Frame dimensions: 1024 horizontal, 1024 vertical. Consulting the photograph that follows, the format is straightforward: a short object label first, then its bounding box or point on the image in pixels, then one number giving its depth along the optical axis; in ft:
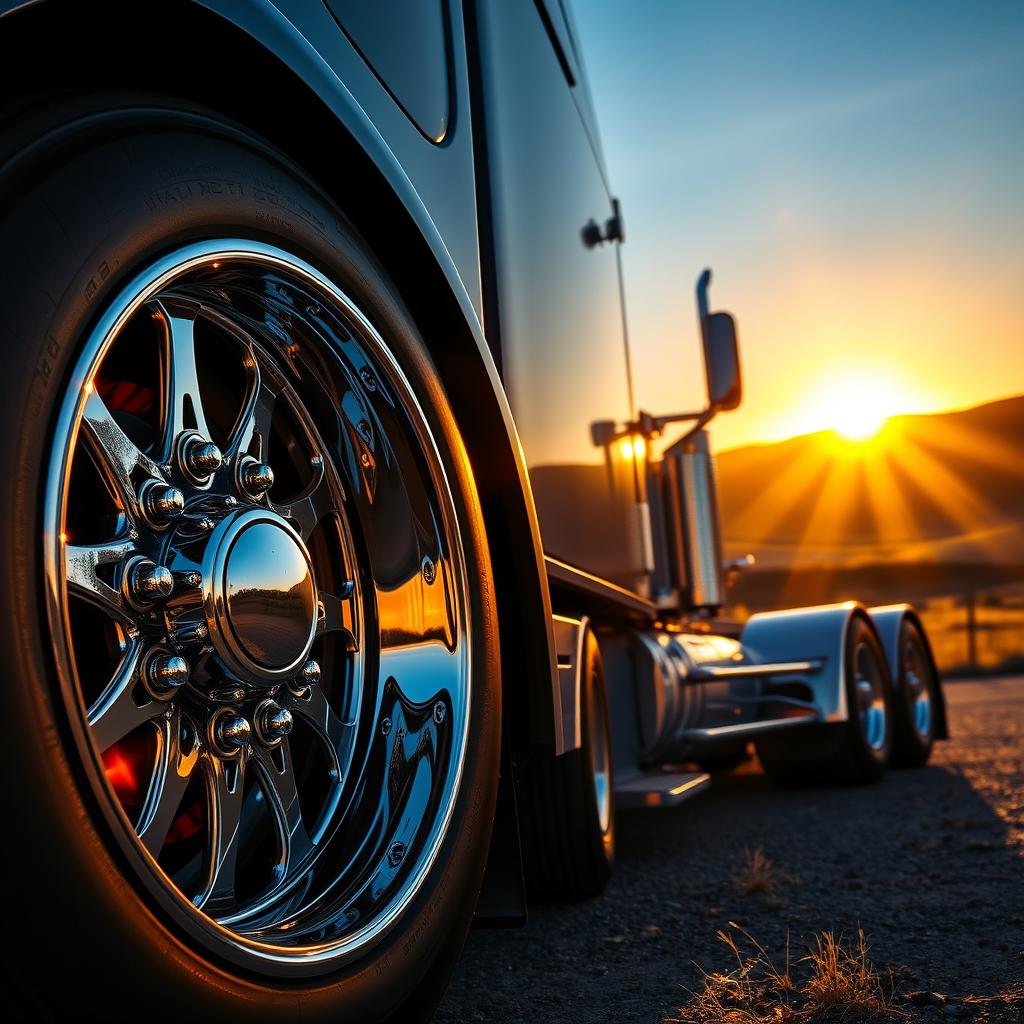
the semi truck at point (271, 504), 3.48
